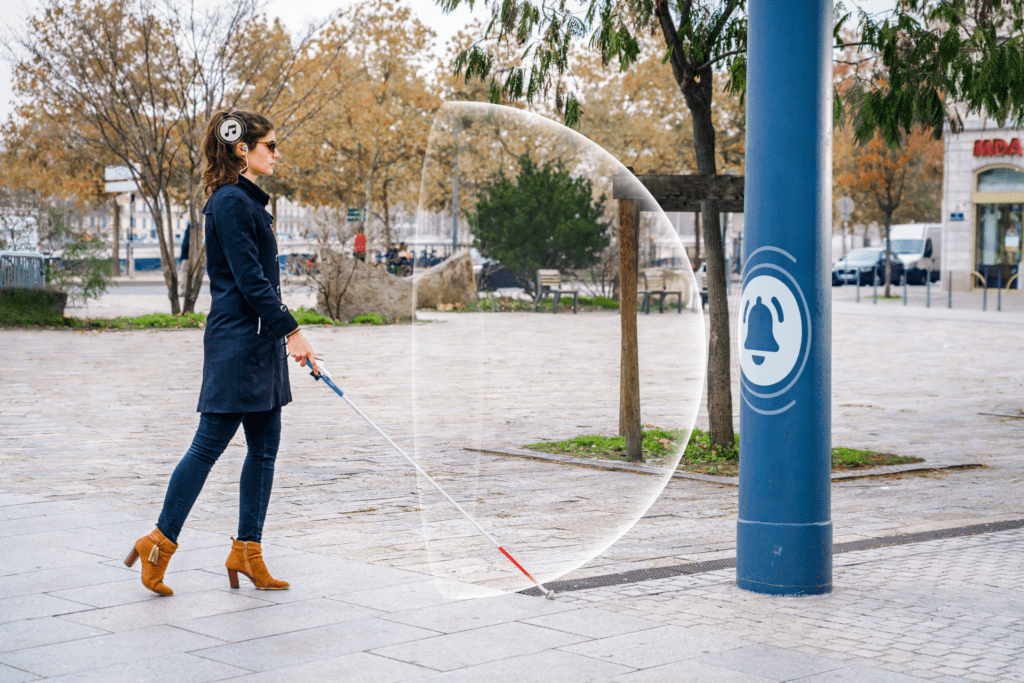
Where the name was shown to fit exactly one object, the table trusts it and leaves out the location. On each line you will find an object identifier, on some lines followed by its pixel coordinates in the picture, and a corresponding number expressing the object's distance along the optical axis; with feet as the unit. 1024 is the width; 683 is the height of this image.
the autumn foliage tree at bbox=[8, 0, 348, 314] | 71.61
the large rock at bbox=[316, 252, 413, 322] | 75.39
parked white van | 161.27
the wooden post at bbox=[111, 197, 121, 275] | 157.71
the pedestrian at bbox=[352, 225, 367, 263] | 72.23
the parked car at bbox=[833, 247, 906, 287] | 157.17
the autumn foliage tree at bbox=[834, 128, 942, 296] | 120.06
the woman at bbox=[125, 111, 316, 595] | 15.49
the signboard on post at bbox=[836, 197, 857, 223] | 114.12
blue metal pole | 16.11
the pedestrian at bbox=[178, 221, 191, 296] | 92.02
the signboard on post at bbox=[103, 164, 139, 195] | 84.38
